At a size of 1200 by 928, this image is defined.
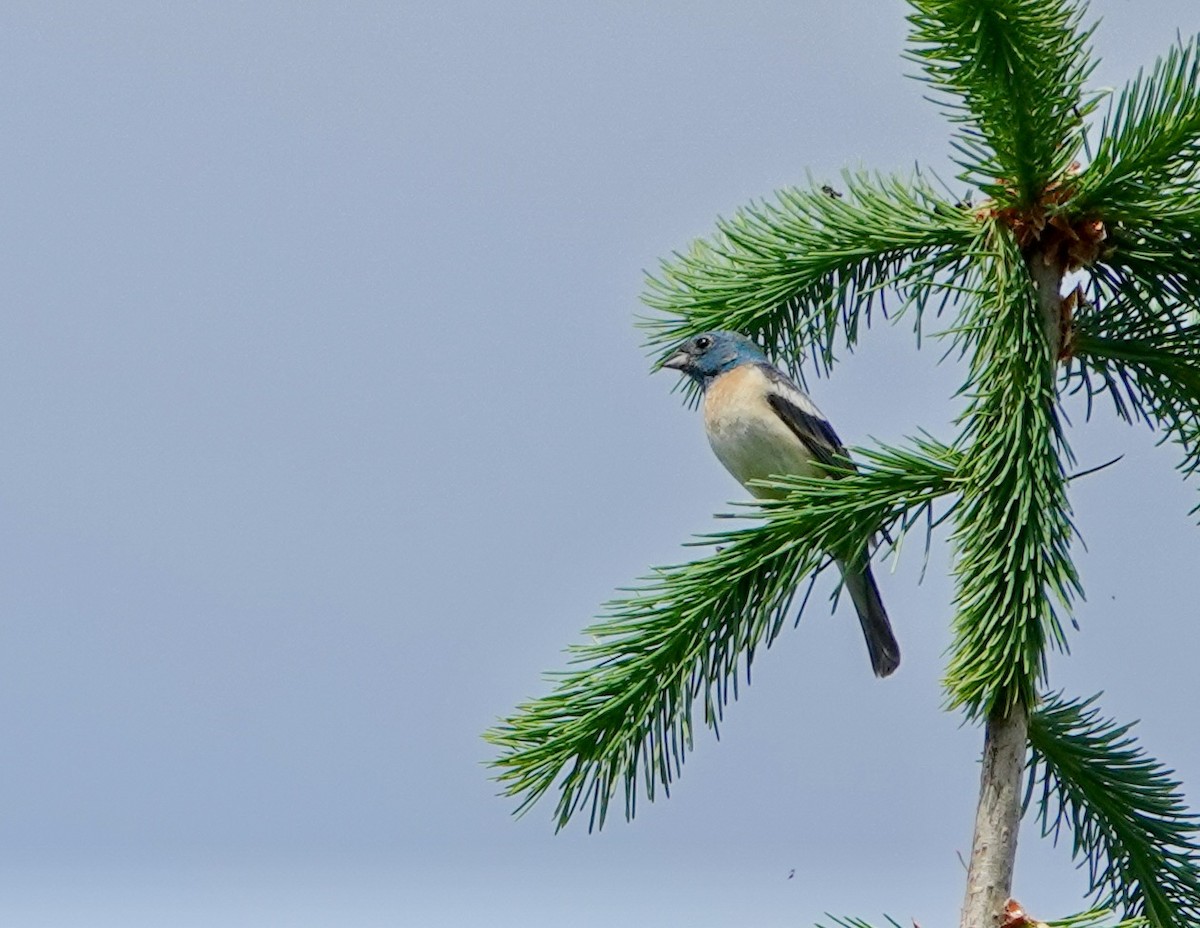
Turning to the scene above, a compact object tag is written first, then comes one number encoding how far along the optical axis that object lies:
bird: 8.85
